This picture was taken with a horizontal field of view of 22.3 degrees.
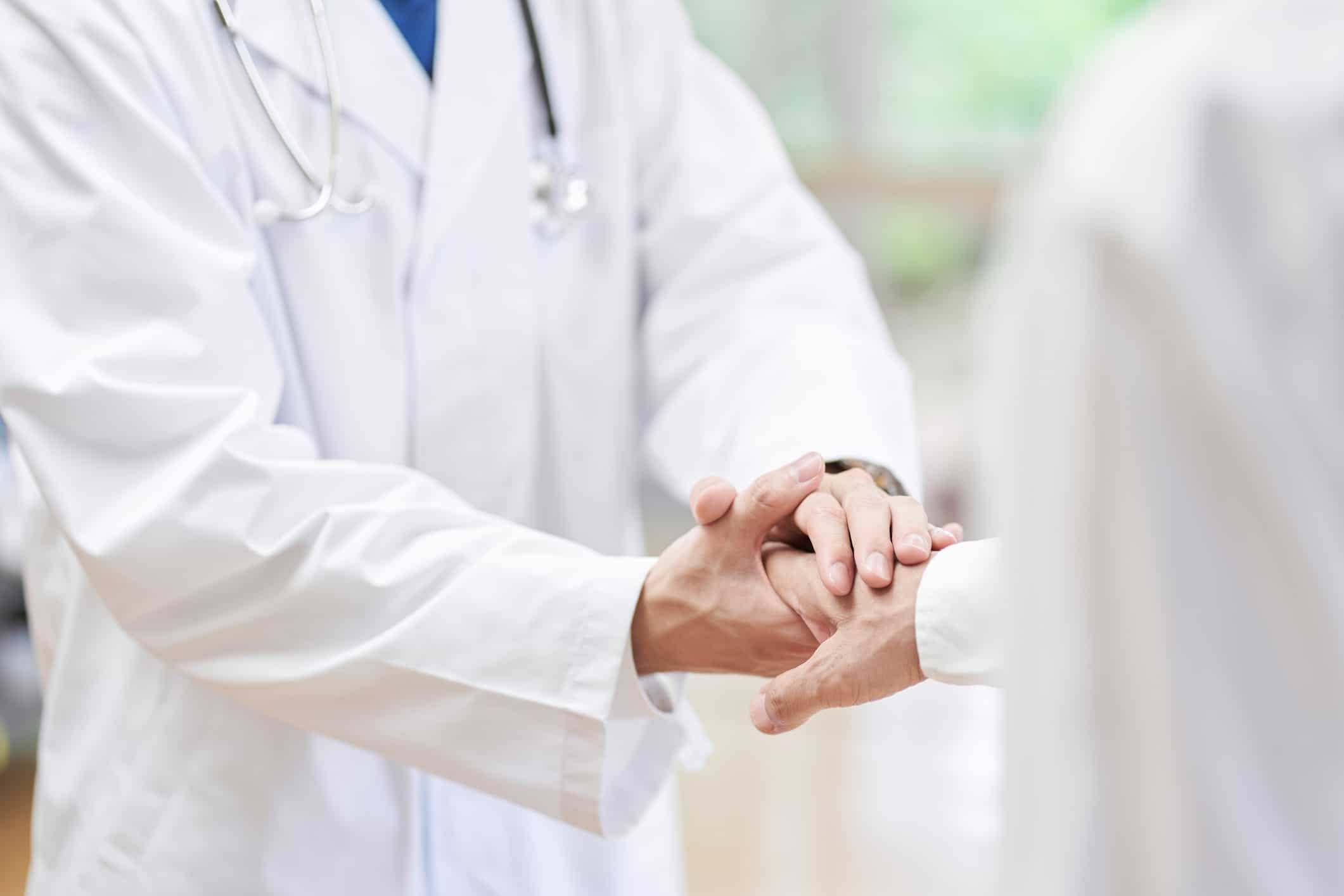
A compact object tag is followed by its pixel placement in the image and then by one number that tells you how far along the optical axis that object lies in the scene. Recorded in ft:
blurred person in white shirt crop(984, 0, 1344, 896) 3.02
